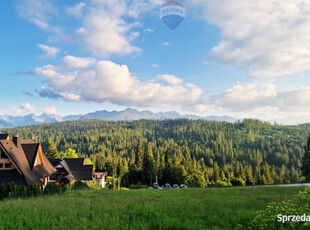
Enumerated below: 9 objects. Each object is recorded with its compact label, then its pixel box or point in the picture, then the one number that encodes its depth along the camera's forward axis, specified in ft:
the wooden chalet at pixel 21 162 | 97.55
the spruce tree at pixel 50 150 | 222.69
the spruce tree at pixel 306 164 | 147.74
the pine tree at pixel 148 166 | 204.33
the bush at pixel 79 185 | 114.38
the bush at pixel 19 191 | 75.56
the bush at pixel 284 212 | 22.92
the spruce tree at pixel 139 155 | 215.00
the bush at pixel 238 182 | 255.70
